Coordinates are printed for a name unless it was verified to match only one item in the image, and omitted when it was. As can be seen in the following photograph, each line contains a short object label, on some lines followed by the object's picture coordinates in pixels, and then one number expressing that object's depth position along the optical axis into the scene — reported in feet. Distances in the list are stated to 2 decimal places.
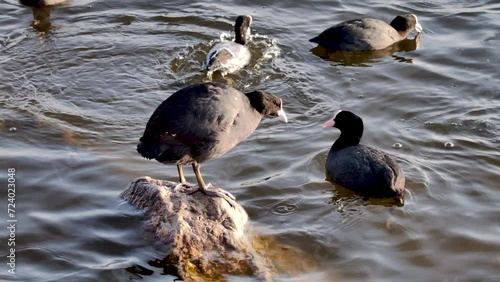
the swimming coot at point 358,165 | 41.19
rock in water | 32.42
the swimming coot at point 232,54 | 57.57
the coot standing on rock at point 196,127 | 34.17
